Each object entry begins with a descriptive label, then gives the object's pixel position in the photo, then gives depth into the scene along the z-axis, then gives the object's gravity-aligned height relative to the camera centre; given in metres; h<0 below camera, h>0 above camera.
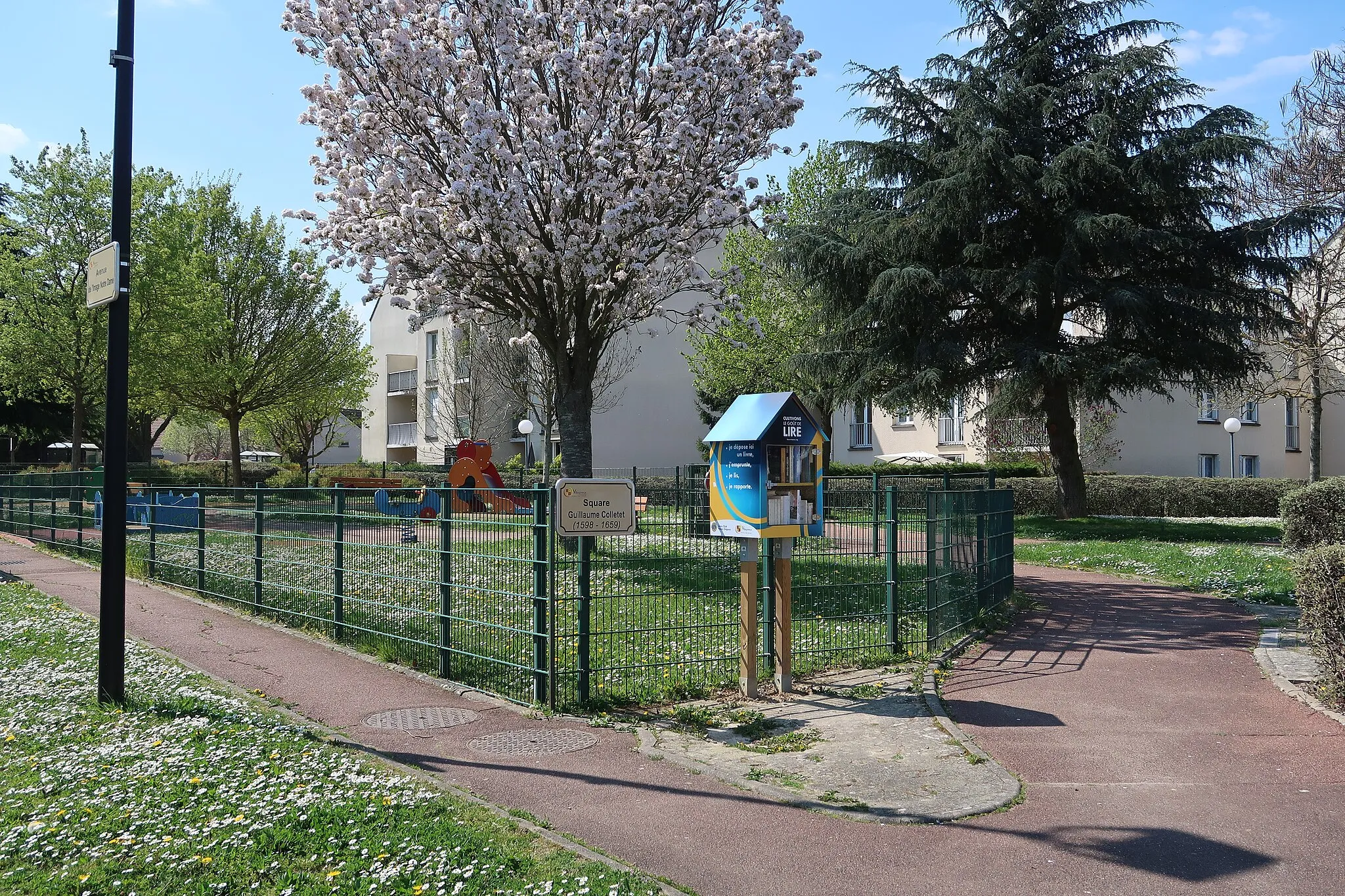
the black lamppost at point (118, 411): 7.43 +0.43
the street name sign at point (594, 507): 7.23 -0.28
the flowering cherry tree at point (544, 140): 14.87 +4.93
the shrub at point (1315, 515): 13.47 -0.63
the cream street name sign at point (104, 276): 7.45 +1.43
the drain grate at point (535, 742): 6.59 -1.80
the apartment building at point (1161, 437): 34.56 +1.08
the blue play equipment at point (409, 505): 8.88 -0.33
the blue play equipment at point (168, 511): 14.55 -0.62
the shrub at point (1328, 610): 7.55 -1.06
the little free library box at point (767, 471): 7.74 -0.02
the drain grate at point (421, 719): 7.25 -1.79
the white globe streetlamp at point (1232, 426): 31.50 +1.27
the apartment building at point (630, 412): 42.88 +2.44
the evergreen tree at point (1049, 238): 22.44 +5.23
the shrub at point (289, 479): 40.62 -0.38
